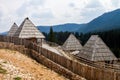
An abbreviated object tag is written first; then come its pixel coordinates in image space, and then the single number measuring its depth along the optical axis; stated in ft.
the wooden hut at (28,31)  61.00
